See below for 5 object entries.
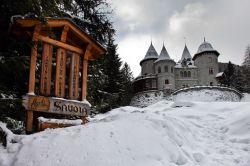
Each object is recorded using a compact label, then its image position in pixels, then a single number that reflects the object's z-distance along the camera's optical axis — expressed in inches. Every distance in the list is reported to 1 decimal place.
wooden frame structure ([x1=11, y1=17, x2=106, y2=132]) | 156.6
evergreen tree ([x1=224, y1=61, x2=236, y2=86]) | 1308.8
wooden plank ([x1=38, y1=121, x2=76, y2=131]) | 157.1
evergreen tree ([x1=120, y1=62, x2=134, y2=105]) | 1124.4
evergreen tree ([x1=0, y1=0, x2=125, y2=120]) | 134.3
